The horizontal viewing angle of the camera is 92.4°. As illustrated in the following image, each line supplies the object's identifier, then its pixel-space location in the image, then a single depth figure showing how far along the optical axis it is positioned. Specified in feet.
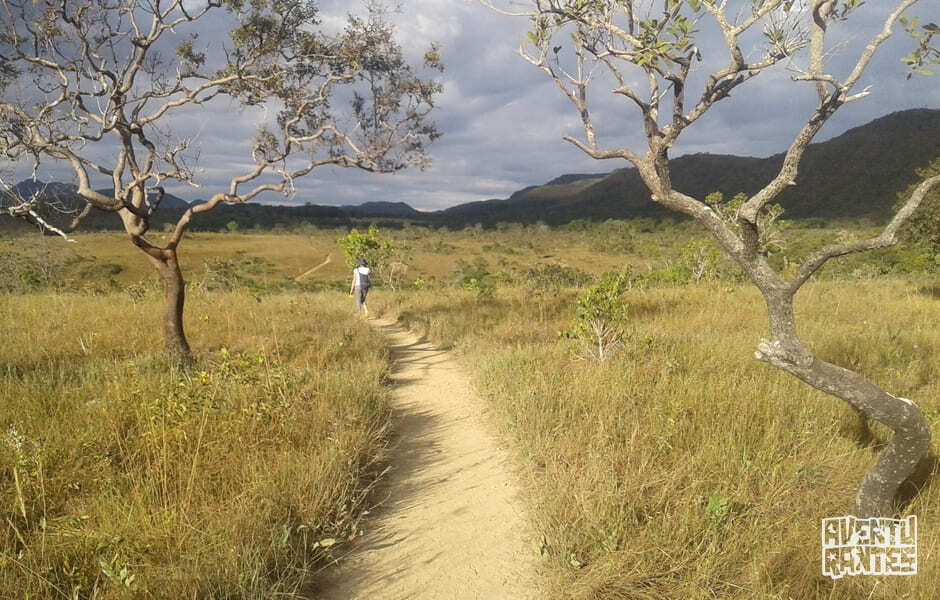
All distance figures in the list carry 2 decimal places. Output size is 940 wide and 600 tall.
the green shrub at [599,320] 20.17
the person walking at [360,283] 39.86
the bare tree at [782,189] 8.57
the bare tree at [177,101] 18.92
